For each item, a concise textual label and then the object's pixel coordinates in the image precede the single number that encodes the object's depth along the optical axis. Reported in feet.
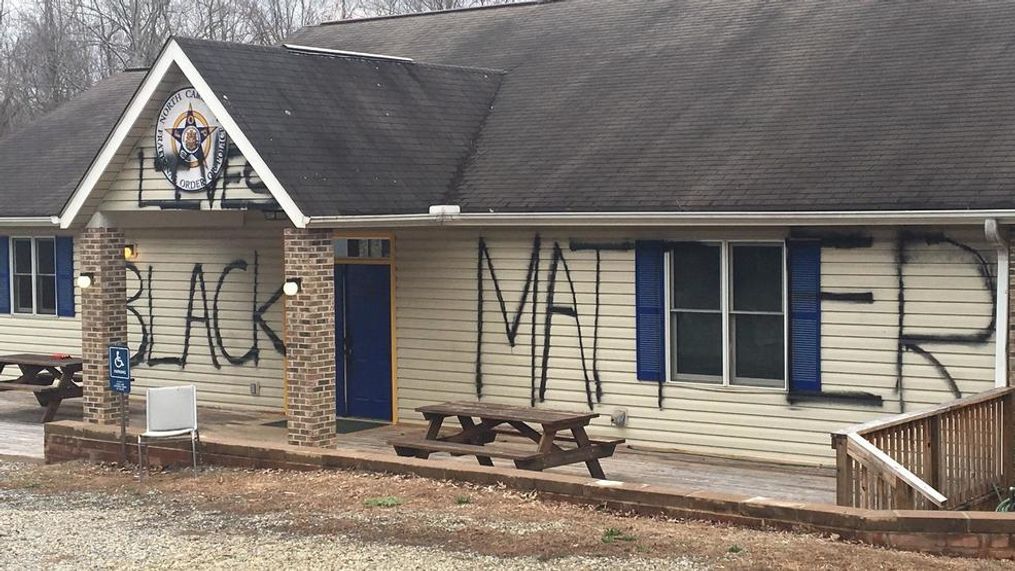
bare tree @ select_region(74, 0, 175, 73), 151.12
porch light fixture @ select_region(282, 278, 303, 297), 45.68
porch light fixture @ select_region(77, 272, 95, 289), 51.31
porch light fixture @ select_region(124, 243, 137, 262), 55.62
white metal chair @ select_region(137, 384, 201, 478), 43.78
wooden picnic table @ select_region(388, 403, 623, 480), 40.91
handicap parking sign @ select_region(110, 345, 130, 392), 44.60
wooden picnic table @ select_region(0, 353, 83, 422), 57.31
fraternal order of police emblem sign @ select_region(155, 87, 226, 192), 47.78
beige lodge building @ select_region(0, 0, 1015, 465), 43.39
